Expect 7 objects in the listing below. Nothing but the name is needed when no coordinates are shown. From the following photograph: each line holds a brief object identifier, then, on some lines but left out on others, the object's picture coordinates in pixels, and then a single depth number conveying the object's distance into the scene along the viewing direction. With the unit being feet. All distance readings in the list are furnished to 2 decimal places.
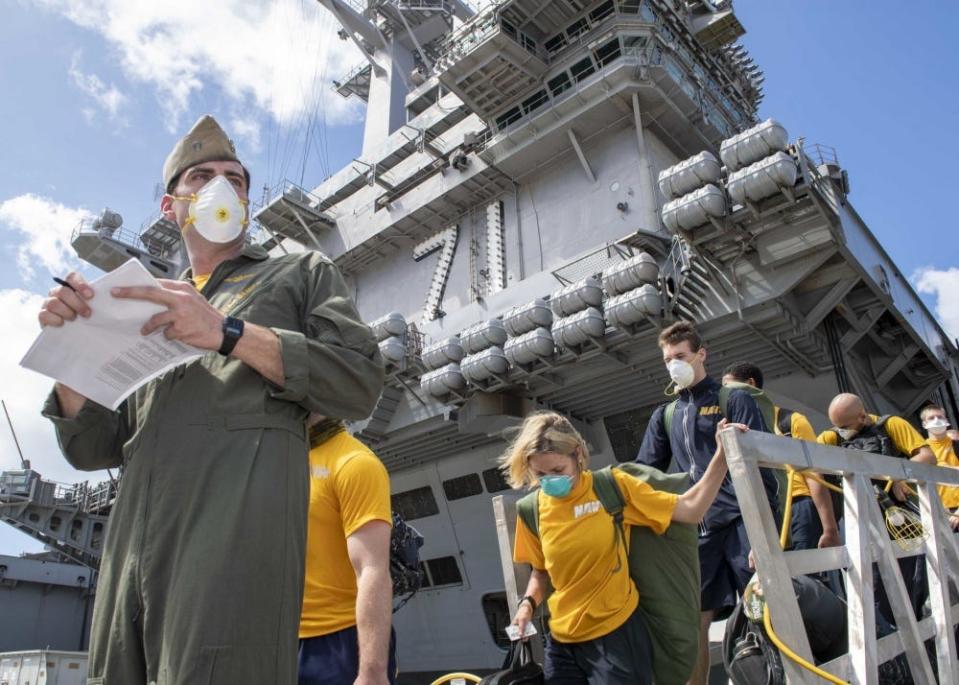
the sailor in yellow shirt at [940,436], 17.93
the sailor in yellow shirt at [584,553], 8.79
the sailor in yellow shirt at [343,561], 7.31
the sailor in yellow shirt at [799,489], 13.73
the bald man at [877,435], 14.21
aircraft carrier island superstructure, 32.42
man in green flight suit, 4.13
